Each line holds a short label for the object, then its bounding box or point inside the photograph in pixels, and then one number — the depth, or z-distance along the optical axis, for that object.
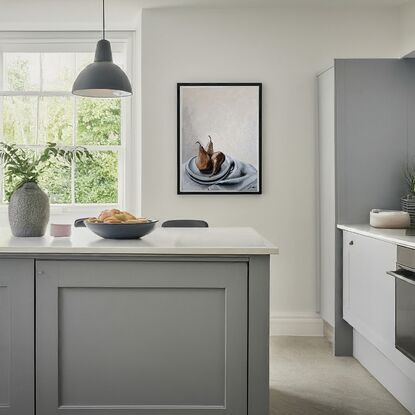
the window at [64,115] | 5.21
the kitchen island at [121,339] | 2.55
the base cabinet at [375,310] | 3.14
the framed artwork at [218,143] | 4.74
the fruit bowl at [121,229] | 2.78
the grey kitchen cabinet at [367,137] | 4.15
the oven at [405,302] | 2.86
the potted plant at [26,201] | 2.98
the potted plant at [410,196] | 3.91
